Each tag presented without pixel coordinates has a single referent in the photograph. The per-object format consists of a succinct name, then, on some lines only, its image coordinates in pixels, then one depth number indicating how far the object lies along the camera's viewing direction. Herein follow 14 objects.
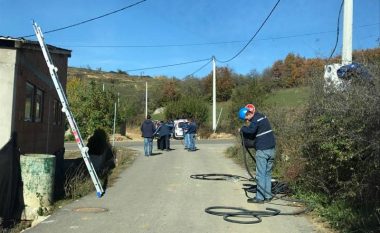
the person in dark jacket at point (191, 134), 26.38
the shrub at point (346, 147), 7.40
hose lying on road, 9.27
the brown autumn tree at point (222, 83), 75.94
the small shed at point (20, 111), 10.59
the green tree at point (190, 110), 48.34
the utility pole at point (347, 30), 12.10
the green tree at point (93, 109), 33.03
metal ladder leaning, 12.18
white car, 42.47
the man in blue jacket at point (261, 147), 10.99
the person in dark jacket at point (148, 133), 22.53
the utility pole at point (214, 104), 45.69
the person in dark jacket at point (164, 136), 26.44
